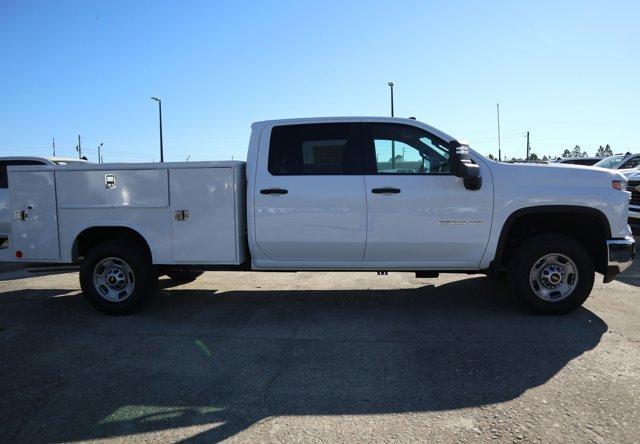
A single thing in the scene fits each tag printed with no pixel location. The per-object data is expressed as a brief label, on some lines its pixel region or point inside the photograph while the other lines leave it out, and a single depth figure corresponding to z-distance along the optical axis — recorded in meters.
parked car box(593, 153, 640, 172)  13.85
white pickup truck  5.27
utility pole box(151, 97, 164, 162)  32.25
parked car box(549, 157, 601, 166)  19.50
